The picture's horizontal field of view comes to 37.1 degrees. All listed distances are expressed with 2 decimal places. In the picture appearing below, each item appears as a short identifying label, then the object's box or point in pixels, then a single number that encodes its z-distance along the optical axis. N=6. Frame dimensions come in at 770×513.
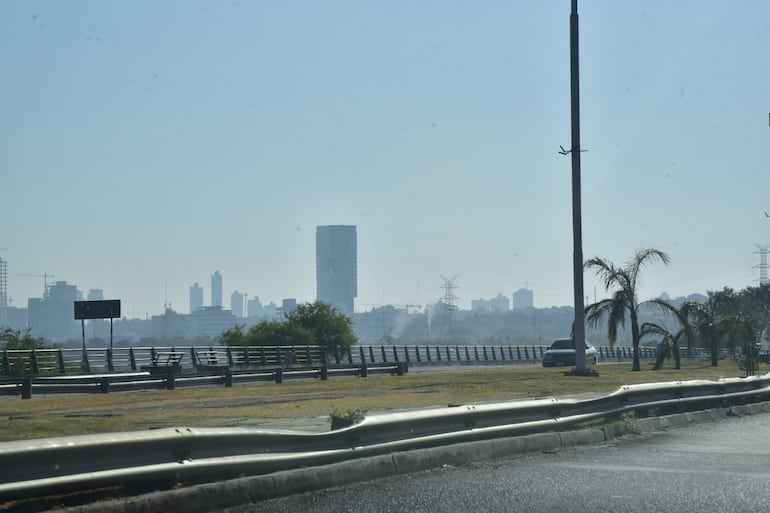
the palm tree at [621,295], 43.00
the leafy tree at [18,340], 52.16
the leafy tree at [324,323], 74.50
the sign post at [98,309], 55.69
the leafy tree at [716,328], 48.28
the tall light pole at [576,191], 32.00
